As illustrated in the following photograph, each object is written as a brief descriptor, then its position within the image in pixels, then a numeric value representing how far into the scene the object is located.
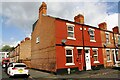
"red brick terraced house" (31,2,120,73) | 9.27
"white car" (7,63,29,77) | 7.58
